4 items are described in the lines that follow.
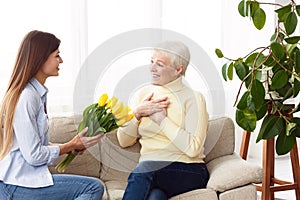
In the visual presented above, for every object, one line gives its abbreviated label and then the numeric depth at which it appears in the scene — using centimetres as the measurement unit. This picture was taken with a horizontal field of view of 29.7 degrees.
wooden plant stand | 368
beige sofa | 313
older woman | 291
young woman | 252
